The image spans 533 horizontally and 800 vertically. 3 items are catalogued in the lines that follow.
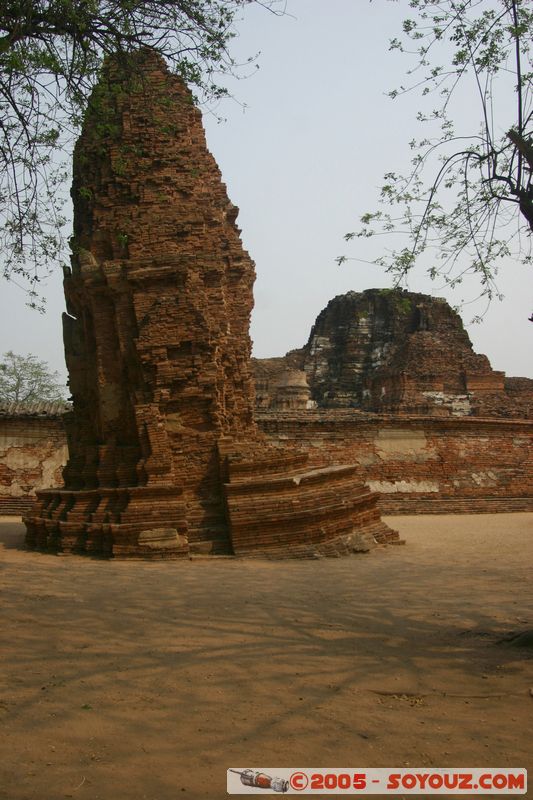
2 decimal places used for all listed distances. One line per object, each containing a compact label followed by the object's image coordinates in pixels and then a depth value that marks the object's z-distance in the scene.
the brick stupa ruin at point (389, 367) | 31.31
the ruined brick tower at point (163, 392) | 9.13
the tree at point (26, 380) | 39.72
